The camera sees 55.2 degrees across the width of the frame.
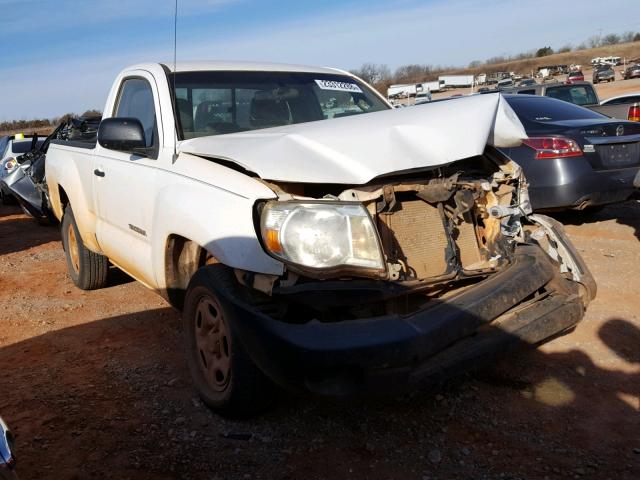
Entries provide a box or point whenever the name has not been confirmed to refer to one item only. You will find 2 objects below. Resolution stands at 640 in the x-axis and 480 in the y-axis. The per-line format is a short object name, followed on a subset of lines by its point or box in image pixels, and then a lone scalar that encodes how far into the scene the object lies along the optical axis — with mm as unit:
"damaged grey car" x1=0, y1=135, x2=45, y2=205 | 12641
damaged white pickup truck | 2645
